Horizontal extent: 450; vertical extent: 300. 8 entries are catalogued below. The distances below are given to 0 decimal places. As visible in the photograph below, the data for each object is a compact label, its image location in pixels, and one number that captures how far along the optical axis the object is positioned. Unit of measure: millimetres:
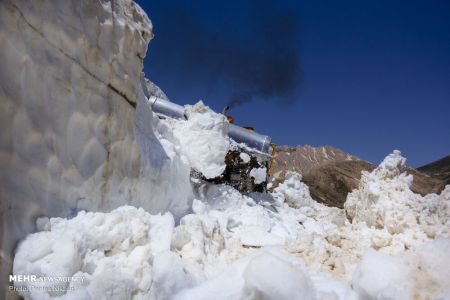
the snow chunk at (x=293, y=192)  8383
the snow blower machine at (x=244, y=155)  7121
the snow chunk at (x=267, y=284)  1817
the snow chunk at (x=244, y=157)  7346
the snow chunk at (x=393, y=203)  3014
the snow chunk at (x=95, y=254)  1790
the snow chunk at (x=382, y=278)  1816
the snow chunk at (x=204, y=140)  5035
